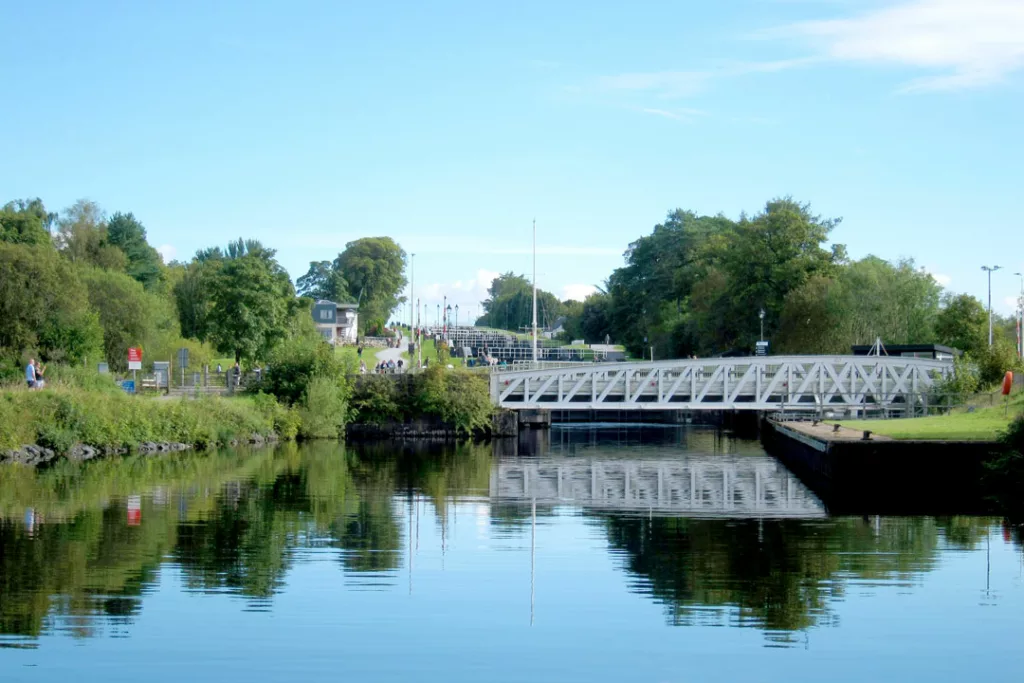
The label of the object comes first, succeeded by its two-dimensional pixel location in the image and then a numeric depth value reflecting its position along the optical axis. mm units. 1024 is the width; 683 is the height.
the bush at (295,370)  65750
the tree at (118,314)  74500
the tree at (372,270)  171125
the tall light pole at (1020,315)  79338
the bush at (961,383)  60656
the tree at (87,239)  105062
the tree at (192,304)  104875
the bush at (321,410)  64750
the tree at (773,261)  93875
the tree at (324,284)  167250
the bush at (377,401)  69625
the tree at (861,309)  86125
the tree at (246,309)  76500
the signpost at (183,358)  61234
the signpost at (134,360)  56662
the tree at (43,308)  60594
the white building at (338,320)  148612
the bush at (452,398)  69938
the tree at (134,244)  113438
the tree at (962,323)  83350
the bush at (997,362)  60388
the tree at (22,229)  85456
